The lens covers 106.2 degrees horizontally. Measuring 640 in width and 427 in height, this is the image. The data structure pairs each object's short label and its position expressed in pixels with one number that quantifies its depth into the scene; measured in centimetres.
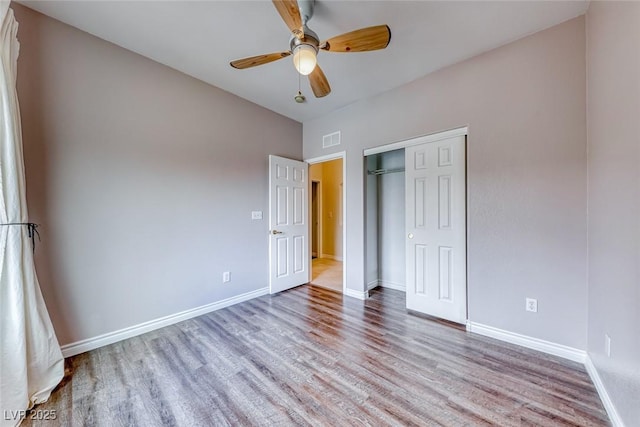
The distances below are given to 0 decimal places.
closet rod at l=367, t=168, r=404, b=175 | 358
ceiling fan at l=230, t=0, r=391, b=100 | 153
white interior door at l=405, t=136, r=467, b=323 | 258
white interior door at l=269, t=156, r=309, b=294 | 363
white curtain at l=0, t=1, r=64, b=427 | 147
